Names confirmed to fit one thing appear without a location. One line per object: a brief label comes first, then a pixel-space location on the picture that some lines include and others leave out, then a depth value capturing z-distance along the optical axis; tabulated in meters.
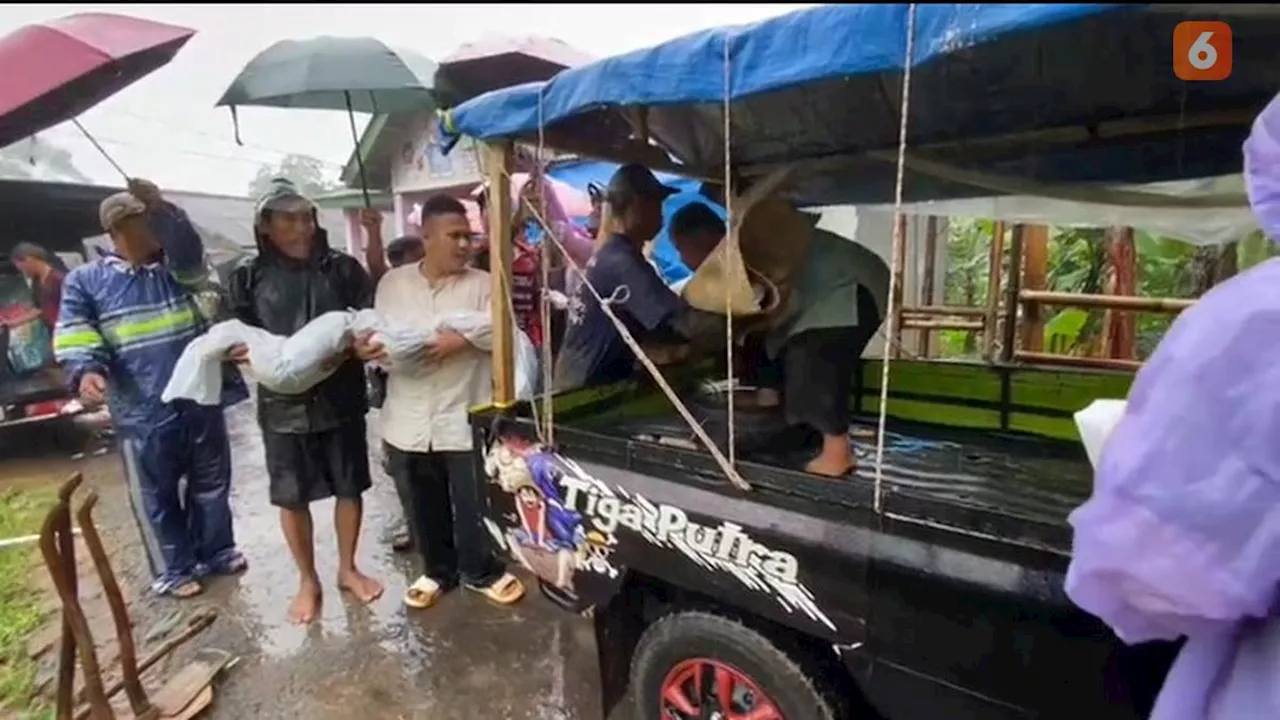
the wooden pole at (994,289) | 5.45
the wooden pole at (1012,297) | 5.34
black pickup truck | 1.58
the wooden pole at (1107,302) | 4.50
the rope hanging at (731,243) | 1.88
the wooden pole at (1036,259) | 5.95
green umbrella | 4.32
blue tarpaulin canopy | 1.67
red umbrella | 3.17
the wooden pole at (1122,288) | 5.84
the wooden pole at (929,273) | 6.72
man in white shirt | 3.37
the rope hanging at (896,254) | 1.56
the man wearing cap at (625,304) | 2.79
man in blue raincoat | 3.50
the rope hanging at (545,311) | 2.54
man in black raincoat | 3.33
